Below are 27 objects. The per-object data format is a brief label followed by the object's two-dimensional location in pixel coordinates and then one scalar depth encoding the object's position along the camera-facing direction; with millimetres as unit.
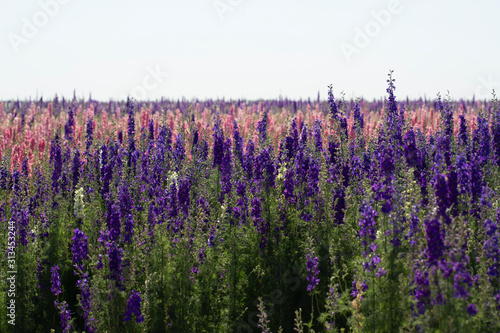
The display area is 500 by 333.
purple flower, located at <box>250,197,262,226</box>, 6450
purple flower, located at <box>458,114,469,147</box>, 9250
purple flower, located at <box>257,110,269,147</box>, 10681
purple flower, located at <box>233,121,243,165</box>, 9699
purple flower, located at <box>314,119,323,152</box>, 9180
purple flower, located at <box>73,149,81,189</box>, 9297
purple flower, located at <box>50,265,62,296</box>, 5605
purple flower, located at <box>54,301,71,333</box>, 5137
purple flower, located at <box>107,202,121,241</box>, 5402
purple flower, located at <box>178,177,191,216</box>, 6176
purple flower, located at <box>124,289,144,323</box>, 4621
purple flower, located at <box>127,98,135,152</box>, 11602
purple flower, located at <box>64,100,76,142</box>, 14214
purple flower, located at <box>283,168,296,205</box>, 6883
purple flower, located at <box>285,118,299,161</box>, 8492
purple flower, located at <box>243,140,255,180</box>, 8188
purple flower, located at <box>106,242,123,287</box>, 4688
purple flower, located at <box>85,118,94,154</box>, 12405
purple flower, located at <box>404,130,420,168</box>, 6875
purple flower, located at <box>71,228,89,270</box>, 5562
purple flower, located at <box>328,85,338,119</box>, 9505
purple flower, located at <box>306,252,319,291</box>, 5173
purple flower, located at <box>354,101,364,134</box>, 11314
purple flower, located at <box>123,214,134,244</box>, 5684
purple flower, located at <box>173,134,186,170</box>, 8934
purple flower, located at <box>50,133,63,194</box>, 9103
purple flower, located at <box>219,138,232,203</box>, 7776
